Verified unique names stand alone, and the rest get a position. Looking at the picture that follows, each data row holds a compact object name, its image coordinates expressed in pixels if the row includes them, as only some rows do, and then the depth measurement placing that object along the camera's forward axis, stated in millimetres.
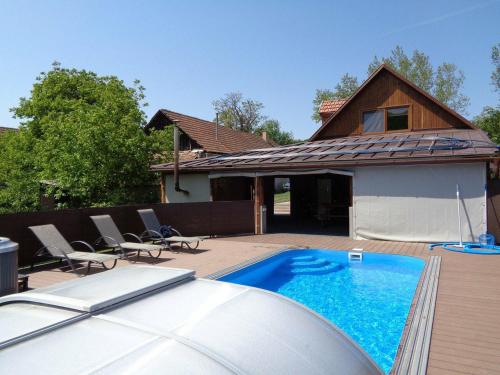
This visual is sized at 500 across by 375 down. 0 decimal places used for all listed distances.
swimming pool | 6523
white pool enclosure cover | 1451
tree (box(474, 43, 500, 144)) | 33750
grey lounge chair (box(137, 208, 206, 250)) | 11445
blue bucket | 11114
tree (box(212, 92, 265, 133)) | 57688
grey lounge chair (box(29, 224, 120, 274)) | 8472
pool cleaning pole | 11252
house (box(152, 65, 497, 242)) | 11641
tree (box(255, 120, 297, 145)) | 70250
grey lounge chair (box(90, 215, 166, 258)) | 9938
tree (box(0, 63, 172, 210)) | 15281
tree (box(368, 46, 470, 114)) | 39438
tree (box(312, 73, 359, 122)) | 44844
